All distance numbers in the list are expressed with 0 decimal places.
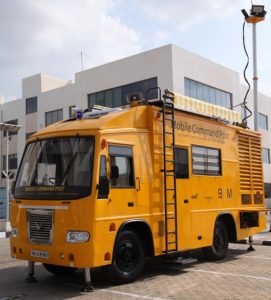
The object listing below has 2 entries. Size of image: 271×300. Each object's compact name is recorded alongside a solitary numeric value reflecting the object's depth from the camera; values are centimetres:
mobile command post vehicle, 789
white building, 3438
